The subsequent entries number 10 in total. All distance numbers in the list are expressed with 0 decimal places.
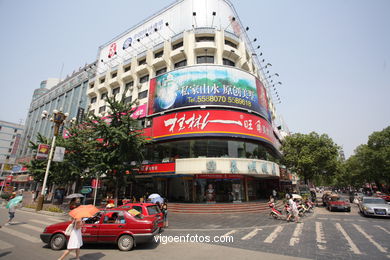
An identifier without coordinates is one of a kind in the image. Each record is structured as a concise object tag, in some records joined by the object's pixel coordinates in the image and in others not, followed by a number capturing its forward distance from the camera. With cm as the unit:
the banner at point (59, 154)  1695
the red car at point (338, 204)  1925
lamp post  1783
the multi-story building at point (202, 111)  2080
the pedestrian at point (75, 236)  577
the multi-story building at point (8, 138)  7233
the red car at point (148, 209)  912
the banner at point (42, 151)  1687
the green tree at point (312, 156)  2538
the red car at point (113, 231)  752
